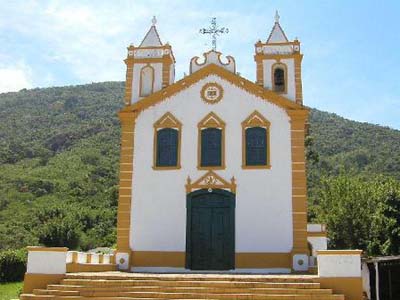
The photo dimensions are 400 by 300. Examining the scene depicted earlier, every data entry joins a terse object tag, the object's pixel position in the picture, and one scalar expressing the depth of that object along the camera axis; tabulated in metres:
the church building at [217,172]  18.45
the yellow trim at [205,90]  19.92
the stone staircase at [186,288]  13.02
